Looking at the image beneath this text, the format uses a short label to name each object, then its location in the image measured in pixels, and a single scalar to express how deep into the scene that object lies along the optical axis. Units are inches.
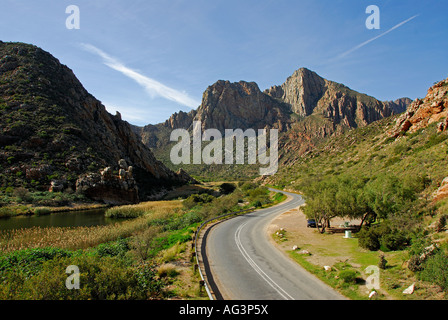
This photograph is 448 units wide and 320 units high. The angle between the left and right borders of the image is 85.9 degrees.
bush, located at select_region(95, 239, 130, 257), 754.6
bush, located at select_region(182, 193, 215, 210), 2002.7
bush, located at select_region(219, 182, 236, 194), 3200.8
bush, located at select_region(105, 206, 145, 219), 1665.5
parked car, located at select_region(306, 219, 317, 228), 1235.9
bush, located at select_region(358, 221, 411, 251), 709.2
